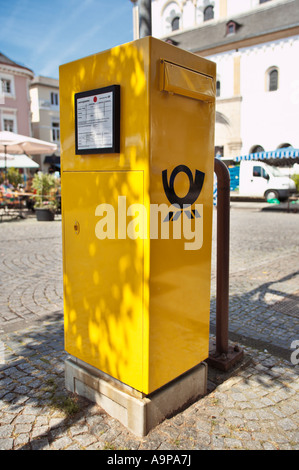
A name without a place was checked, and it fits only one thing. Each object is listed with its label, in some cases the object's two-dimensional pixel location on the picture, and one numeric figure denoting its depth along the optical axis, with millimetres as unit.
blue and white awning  17469
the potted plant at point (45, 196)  13047
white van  21016
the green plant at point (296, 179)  20016
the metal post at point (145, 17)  3930
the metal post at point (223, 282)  3031
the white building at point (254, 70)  29062
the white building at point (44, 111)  41512
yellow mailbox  2109
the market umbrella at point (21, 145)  13968
